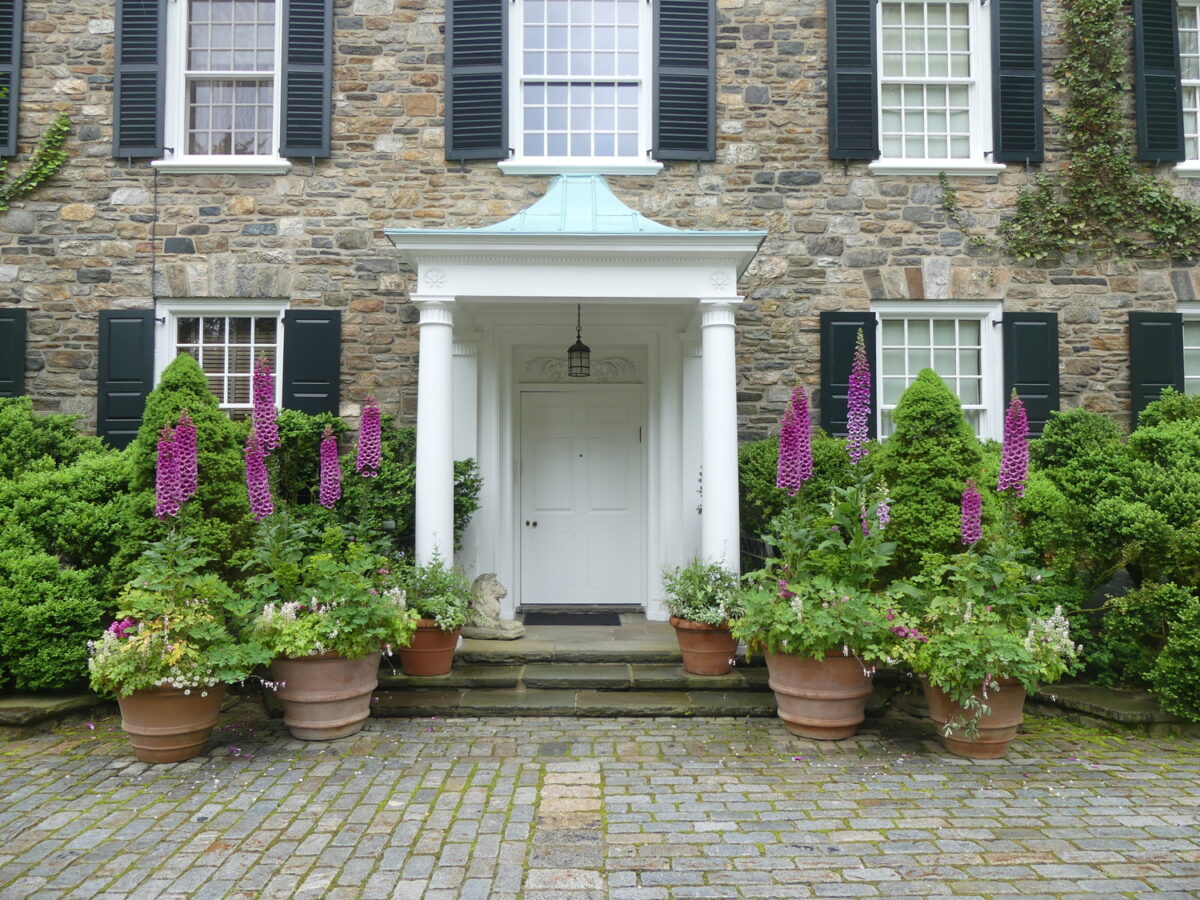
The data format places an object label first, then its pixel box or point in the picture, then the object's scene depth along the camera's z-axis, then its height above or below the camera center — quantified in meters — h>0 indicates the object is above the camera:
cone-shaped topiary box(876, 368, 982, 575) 5.74 +0.08
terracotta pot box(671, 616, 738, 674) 6.02 -1.18
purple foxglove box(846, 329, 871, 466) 5.67 +0.46
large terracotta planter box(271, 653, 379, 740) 5.17 -1.30
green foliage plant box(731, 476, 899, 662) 5.06 -0.69
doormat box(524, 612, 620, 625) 7.58 -1.25
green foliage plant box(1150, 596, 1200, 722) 5.20 -1.16
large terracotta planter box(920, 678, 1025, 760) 4.91 -1.40
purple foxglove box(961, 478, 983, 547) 5.29 -0.22
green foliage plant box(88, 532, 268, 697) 4.71 -0.88
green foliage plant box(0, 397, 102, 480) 6.42 +0.34
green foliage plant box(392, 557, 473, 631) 5.94 -0.78
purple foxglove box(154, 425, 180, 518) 5.28 +0.02
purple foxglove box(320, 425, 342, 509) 5.73 +0.06
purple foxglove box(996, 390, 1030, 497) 5.22 +0.17
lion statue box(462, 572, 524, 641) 6.73 -1.09
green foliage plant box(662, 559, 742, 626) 6.01 -0.81
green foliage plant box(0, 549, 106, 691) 5.38 -0.88
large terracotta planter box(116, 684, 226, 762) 4.79 -1.36
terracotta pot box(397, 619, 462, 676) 5.98 -1.20
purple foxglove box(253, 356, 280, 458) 5.65 +0.44
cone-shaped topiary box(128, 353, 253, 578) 5.73 +0.13
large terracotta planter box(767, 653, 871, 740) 5.19 -1.31
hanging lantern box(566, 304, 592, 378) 7.52 +1.10
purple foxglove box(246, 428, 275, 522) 5.57 +0.00
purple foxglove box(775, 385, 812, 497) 5.68 +0.16
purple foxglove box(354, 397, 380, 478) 5.86 +0.28
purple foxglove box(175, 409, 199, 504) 5.32 +0.14
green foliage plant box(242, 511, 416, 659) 5.11 -0.75
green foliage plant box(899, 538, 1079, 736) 4.79 -0.89
